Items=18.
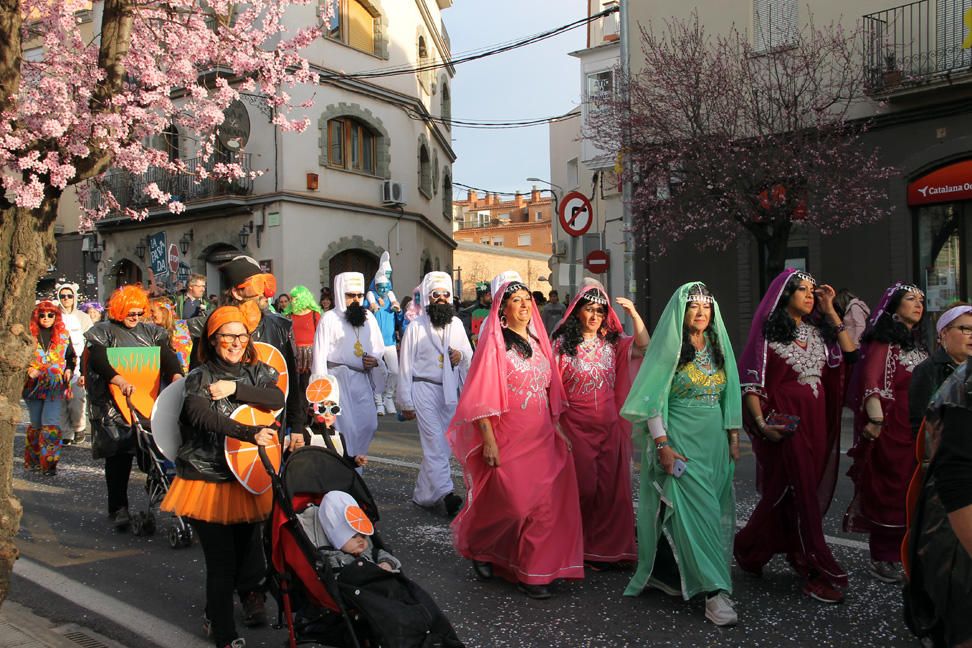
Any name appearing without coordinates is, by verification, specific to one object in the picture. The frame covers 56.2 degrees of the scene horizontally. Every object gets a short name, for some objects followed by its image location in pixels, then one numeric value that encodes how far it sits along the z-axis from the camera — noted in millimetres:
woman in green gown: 4914
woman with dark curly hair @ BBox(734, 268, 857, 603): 5090
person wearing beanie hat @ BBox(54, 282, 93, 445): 10680
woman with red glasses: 9258
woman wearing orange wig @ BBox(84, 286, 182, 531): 6945
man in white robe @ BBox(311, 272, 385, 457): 8188
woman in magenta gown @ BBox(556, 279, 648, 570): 5844
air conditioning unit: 26625
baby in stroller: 3906
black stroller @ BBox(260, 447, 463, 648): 3574
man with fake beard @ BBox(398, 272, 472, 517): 7695
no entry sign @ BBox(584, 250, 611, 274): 15445
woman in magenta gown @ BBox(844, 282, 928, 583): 5445
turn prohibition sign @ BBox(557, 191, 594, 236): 14023
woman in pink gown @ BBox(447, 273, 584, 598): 5387
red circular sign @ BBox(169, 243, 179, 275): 18786
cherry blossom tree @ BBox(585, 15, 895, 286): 14750
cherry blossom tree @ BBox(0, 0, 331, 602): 4426
